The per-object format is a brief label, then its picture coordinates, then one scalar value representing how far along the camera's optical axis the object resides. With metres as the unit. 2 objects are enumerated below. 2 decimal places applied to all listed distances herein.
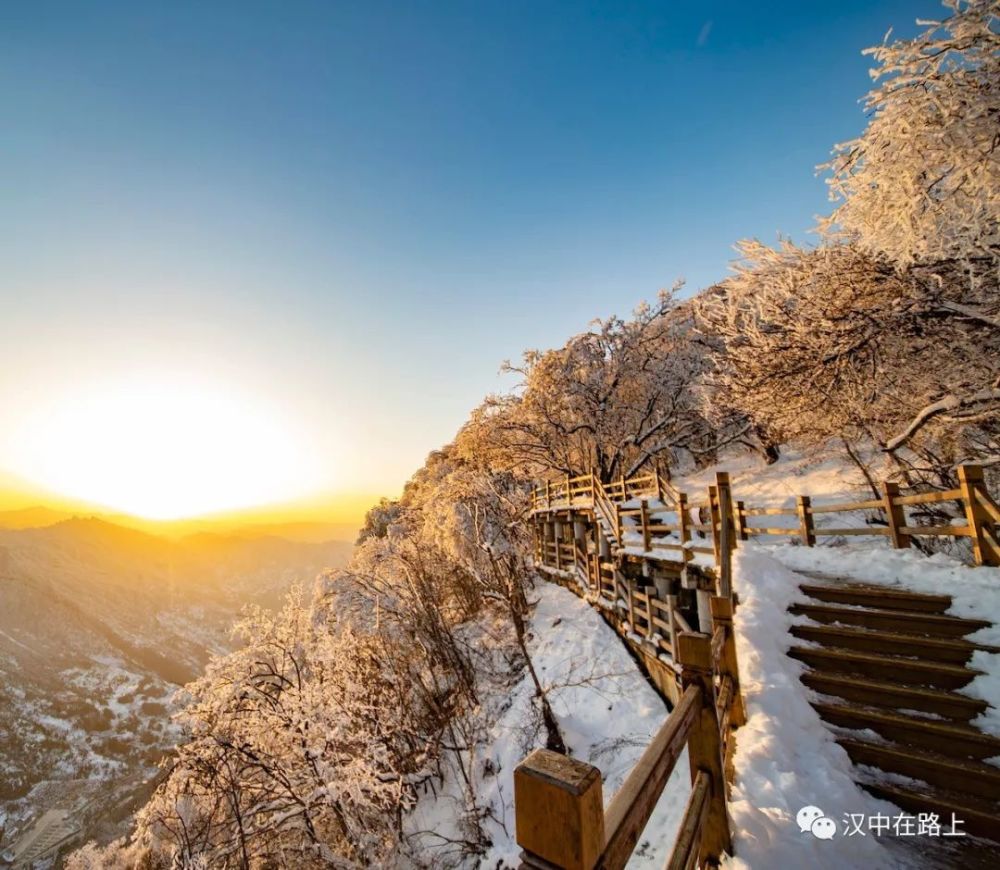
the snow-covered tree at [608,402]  23.47
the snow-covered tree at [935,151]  5.72
